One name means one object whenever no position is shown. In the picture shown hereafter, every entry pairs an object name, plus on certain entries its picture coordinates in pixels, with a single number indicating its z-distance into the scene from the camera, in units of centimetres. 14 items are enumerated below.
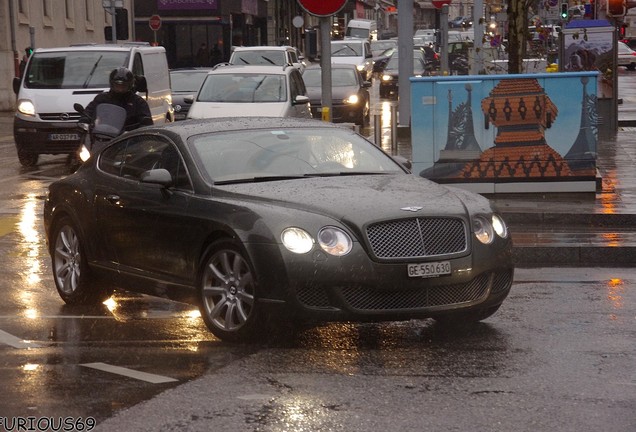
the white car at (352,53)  5428
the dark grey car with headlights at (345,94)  3316
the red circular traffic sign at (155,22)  5258
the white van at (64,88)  2342
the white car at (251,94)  2359
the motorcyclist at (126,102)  1485
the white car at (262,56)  3984
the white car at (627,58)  7662
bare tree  1939
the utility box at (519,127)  1606
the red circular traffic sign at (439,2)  3518
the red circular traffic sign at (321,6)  1519
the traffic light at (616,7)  2731
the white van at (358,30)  8975
